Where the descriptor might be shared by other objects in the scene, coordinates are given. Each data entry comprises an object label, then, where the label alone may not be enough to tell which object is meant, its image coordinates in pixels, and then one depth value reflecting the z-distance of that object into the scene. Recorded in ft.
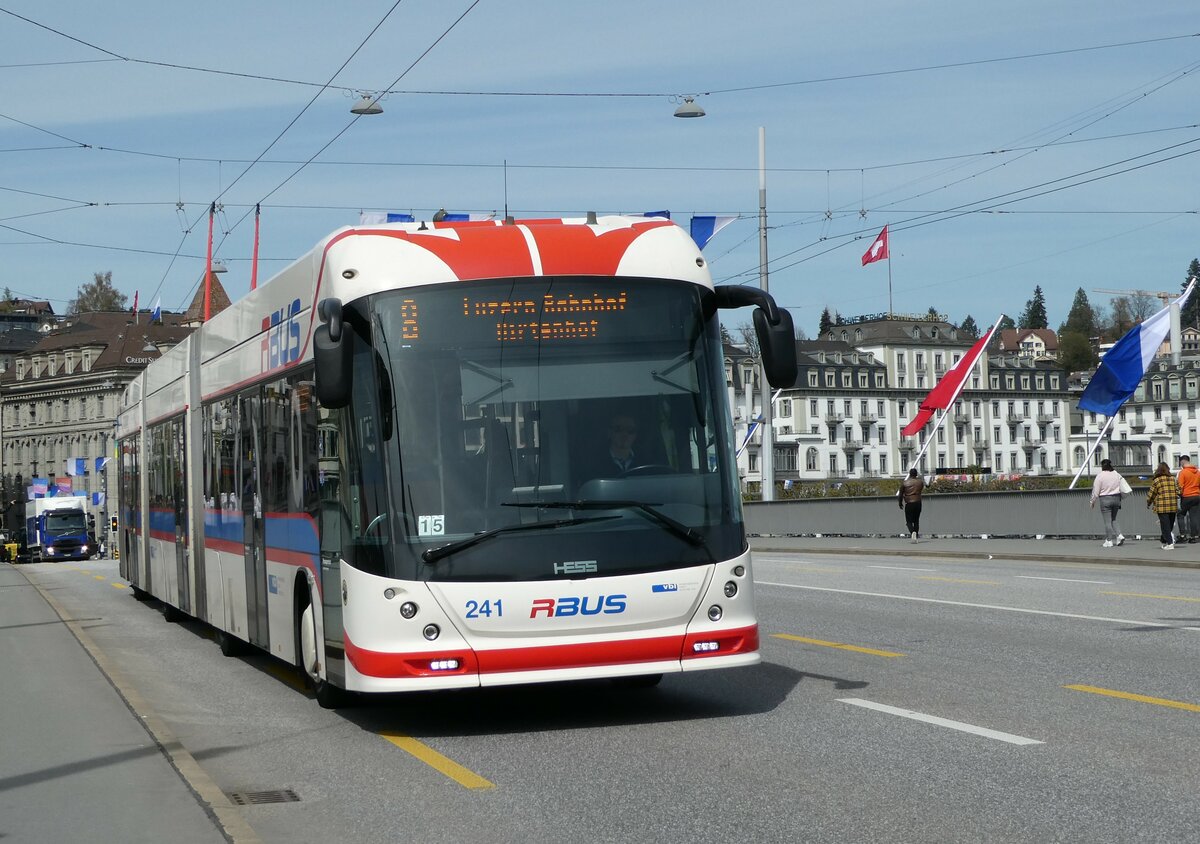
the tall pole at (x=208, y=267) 111.86
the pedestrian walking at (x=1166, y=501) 97.04
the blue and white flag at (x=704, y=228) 109.60
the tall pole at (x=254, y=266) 101.27
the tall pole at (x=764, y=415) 146.10
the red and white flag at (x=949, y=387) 148.77
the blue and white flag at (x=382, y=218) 36.11
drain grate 26.08
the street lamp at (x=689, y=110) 111.86
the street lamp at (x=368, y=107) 86.22
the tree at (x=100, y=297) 491.31
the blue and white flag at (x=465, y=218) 35.88
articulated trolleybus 31.14
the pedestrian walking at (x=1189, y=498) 102.42
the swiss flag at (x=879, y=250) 135.23
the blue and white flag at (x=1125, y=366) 111.04
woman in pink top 98.84
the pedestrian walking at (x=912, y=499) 120.98
